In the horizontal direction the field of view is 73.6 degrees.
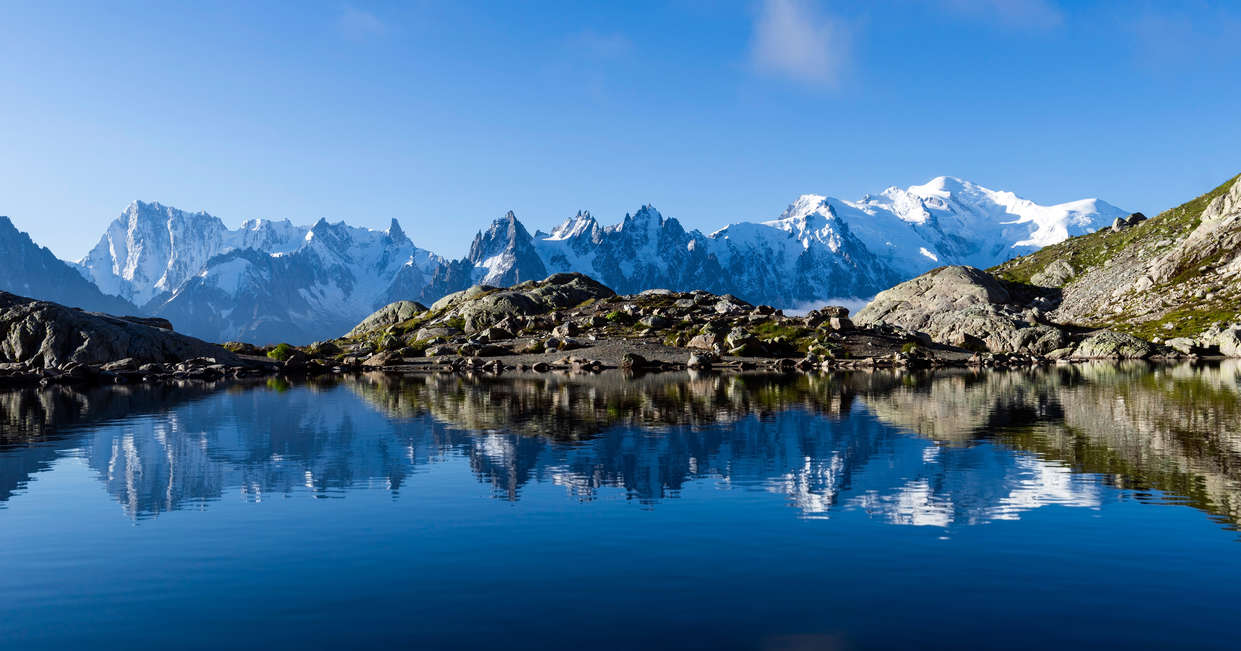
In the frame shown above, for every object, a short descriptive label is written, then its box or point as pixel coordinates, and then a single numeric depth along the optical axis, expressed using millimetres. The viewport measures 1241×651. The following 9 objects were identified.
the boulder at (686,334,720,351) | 145875
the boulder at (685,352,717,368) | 130250
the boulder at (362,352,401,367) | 152000
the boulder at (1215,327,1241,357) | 138500
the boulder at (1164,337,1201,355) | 140500
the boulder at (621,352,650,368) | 129875
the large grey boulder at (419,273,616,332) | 185000
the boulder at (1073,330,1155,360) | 143375
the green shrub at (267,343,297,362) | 158788
